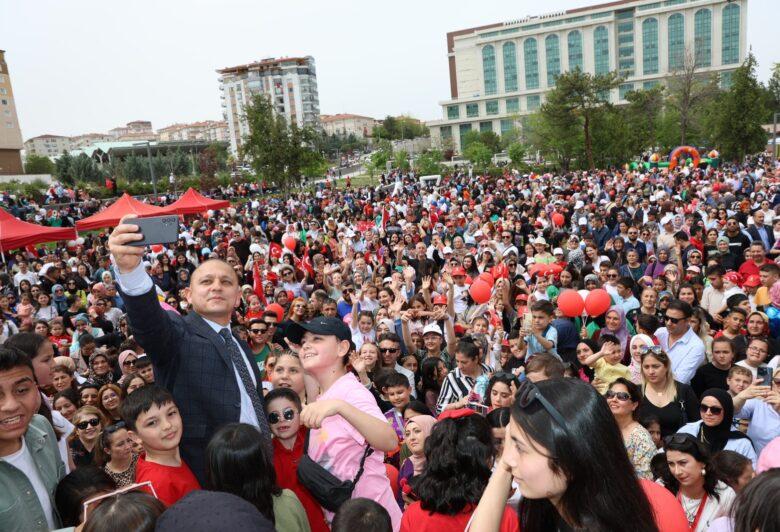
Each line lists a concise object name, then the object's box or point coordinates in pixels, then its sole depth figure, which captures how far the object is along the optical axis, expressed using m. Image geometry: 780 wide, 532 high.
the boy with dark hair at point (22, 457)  2.22
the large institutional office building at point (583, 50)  85.69
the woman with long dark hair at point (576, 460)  1.48
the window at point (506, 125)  90.12
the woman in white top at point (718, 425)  3.80
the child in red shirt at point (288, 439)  2.63
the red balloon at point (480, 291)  7.50
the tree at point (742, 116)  30.28
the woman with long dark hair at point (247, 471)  2.12
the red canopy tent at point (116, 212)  12.41
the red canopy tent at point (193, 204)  16.07
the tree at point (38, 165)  61.84
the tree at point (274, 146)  27.61
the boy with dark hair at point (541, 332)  5.76
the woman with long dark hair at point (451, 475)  2.22
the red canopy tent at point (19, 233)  9.52
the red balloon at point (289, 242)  13.23
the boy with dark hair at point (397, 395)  4.32
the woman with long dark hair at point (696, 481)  3.05
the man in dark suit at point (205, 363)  2.41
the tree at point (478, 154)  46.53
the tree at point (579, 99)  34.34
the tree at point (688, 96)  41.44
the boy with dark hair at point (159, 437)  2.36
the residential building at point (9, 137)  54.62
